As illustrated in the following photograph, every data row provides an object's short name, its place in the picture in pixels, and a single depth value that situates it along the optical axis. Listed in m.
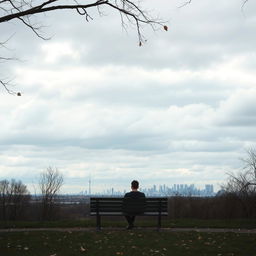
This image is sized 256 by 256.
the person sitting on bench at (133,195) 13.19
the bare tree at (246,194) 23.41
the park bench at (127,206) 13.02
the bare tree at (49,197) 41.47
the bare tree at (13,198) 47.46
